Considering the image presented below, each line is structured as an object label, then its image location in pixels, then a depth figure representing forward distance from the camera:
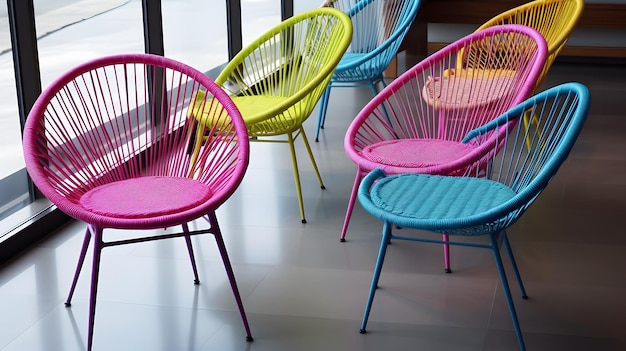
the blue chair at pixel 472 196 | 2.18
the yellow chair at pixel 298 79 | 3.27
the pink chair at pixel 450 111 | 2.81
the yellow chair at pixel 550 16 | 4.08
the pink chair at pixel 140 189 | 2.28
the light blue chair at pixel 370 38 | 4.43
